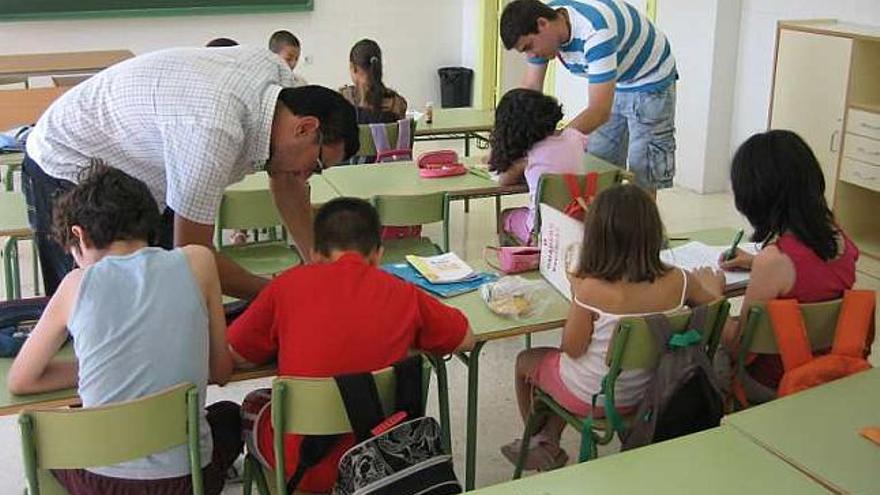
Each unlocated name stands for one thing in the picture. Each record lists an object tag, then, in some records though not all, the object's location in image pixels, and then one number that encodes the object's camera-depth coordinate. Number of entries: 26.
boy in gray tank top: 1.98
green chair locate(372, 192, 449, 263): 3.65
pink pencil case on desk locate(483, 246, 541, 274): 2.94
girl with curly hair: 3.74
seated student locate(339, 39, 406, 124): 4.99
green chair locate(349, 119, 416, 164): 4.78
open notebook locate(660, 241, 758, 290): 2.86
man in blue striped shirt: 3.96
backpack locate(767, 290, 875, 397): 2.35
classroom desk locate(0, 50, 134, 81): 6.53
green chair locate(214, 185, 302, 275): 3.66
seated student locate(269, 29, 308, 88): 5.38
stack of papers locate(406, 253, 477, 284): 2.82
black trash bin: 8.59
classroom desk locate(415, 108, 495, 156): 5.21
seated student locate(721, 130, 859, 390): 2.54
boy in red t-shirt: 2.14
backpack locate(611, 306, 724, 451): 2.37
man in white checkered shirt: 2.32
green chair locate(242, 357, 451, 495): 2.02
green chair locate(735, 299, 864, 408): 2.42
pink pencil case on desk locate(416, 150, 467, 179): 4.16
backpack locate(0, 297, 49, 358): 2.29
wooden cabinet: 5.06
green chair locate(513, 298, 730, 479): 2.37
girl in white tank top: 2.45
